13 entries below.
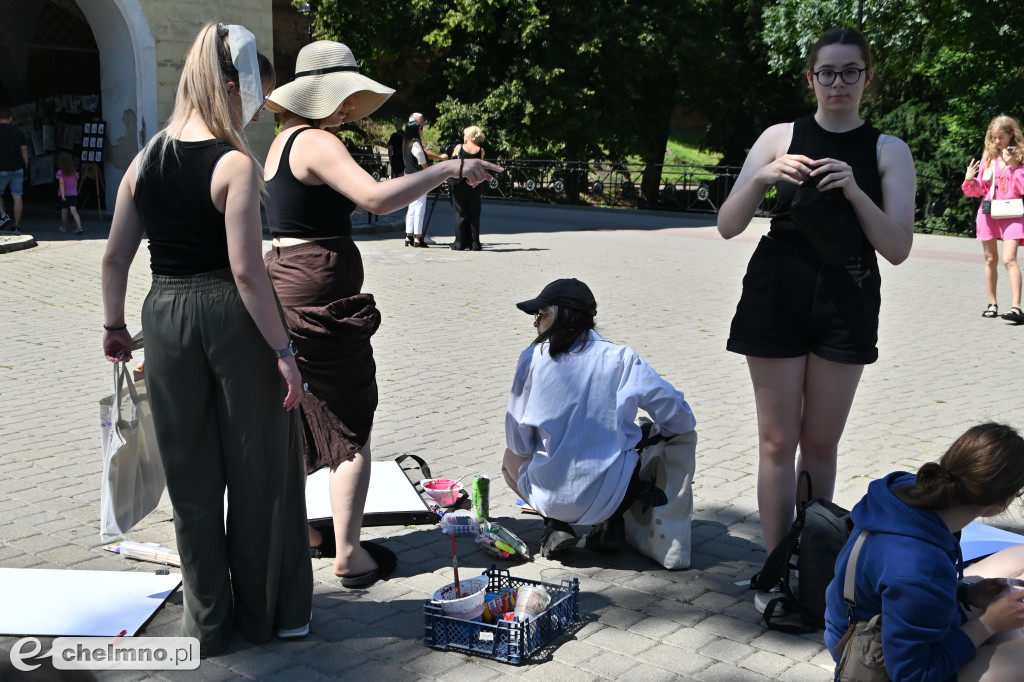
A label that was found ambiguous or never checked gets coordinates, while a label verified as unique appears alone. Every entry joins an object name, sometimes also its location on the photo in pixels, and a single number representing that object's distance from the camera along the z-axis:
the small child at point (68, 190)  15.25
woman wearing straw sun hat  3.67
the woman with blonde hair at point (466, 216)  14.69
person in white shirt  4.04
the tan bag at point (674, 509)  4.10
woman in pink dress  9.77
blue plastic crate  3.32
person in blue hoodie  2.65
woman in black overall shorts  3.49
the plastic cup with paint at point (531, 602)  3.47
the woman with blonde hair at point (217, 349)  3.08
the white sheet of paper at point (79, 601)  3.41
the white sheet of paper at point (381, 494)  4.38
